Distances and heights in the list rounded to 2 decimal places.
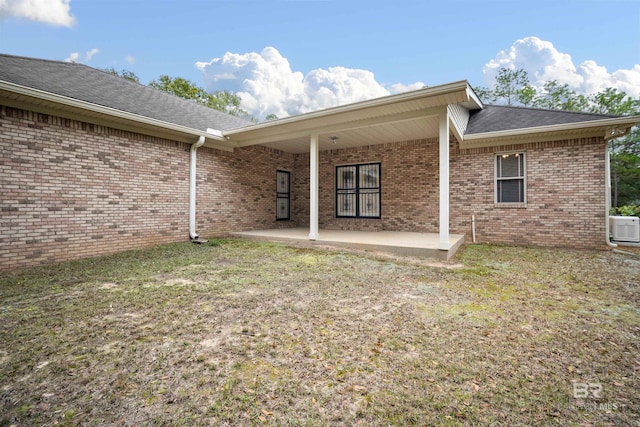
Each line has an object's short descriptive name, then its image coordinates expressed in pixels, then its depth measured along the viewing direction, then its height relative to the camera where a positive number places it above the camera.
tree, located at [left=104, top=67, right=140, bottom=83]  19.00 +9.35
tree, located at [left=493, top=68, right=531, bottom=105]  17.91 +8.25
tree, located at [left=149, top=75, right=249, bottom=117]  19.94 +8.92
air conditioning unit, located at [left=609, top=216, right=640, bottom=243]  6.60 -0.31
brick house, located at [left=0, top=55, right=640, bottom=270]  4.94 +1.12
